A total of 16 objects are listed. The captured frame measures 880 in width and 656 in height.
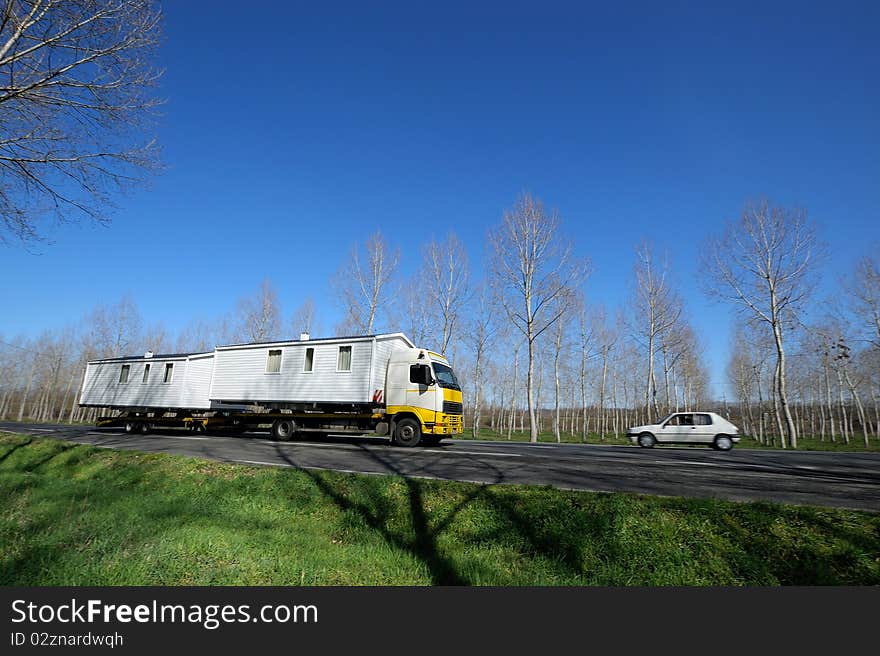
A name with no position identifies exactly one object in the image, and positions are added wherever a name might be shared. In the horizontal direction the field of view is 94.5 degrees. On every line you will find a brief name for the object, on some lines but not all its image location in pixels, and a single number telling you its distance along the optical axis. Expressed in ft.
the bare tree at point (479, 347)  110.42
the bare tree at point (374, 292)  98.86
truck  49.16
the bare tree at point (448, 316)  100.83
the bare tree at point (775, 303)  77.13
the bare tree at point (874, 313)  91.45
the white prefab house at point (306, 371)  51.80
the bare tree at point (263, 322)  132.26
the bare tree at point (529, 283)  84.64
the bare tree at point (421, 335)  106.11
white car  60.49
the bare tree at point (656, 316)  95.04
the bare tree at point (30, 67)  25.25
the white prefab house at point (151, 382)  67.00
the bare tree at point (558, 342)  108.49
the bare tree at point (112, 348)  155.33
